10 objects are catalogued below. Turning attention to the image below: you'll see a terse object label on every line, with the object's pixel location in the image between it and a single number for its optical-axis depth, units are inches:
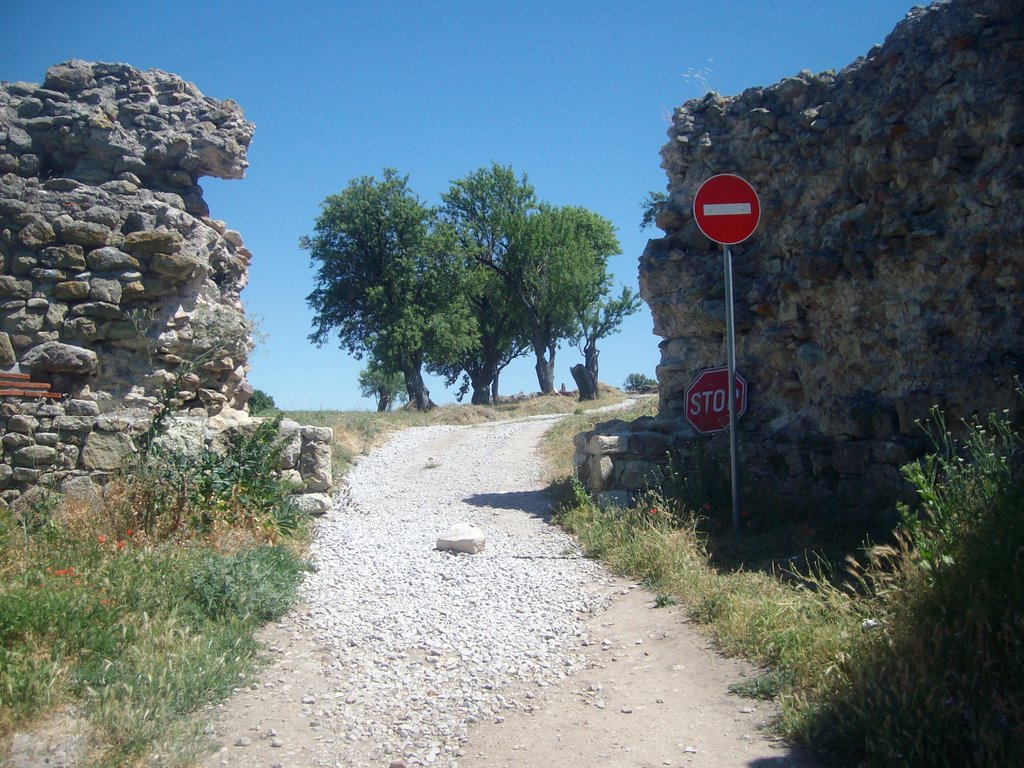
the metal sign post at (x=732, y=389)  305.7
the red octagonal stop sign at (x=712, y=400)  358.6
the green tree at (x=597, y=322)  1582.7
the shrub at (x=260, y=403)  863.1
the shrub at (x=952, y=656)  141.7
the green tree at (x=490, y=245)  1536.7
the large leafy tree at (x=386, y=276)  1264.8
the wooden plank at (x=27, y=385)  301.3
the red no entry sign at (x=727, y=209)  315.6
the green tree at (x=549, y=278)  1487.5
